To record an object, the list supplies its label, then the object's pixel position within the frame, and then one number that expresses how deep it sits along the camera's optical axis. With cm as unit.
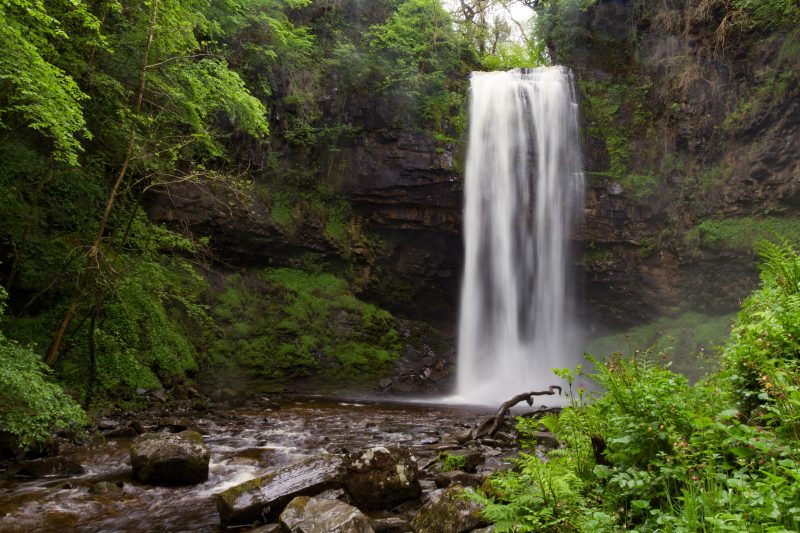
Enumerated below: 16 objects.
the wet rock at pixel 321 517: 381
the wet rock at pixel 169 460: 587
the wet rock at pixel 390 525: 439
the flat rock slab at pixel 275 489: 476
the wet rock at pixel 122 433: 785
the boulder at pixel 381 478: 506
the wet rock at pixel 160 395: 1028
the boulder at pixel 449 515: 374
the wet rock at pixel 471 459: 614
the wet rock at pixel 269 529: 425
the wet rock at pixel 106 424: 816
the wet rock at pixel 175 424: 796
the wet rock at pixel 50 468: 597
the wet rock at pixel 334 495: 492
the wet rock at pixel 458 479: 543
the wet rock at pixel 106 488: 554
